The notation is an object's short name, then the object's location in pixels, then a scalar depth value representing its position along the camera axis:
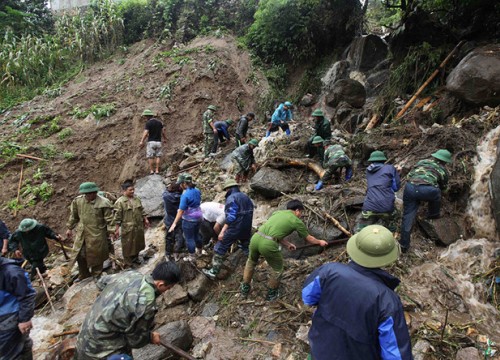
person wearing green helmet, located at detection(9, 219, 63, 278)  5.73
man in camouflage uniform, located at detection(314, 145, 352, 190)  7.09
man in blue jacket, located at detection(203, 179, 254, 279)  4.97
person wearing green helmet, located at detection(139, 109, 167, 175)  9.30
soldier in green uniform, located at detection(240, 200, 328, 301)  4.31
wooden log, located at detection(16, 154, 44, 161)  10.12
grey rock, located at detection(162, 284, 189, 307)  5.02
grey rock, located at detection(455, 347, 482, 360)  3.47
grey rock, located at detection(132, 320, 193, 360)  3.92
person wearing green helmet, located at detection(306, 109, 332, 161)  8.32
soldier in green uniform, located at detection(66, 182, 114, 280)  5.32
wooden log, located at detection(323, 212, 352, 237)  5.59
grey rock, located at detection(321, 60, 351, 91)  13.51
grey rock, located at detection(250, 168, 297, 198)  7.63
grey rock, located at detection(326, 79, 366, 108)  11.53
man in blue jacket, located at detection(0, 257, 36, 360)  3.17
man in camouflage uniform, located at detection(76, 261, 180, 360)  2.75
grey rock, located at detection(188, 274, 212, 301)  5.07
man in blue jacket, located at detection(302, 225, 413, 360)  2.18
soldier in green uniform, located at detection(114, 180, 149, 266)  5.74
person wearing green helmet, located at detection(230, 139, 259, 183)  8.36
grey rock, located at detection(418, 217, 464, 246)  5.59
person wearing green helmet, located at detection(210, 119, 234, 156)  10.59
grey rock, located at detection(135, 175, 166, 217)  8.66
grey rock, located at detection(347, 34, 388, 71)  13.06
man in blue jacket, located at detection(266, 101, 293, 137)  10.22
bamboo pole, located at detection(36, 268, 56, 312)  5.54
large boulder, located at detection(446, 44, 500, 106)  7.63
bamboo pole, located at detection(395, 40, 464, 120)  9.55
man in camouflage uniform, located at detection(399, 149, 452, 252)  5.03
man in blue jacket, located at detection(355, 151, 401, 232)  5.09
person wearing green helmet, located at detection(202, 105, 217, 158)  10.40
